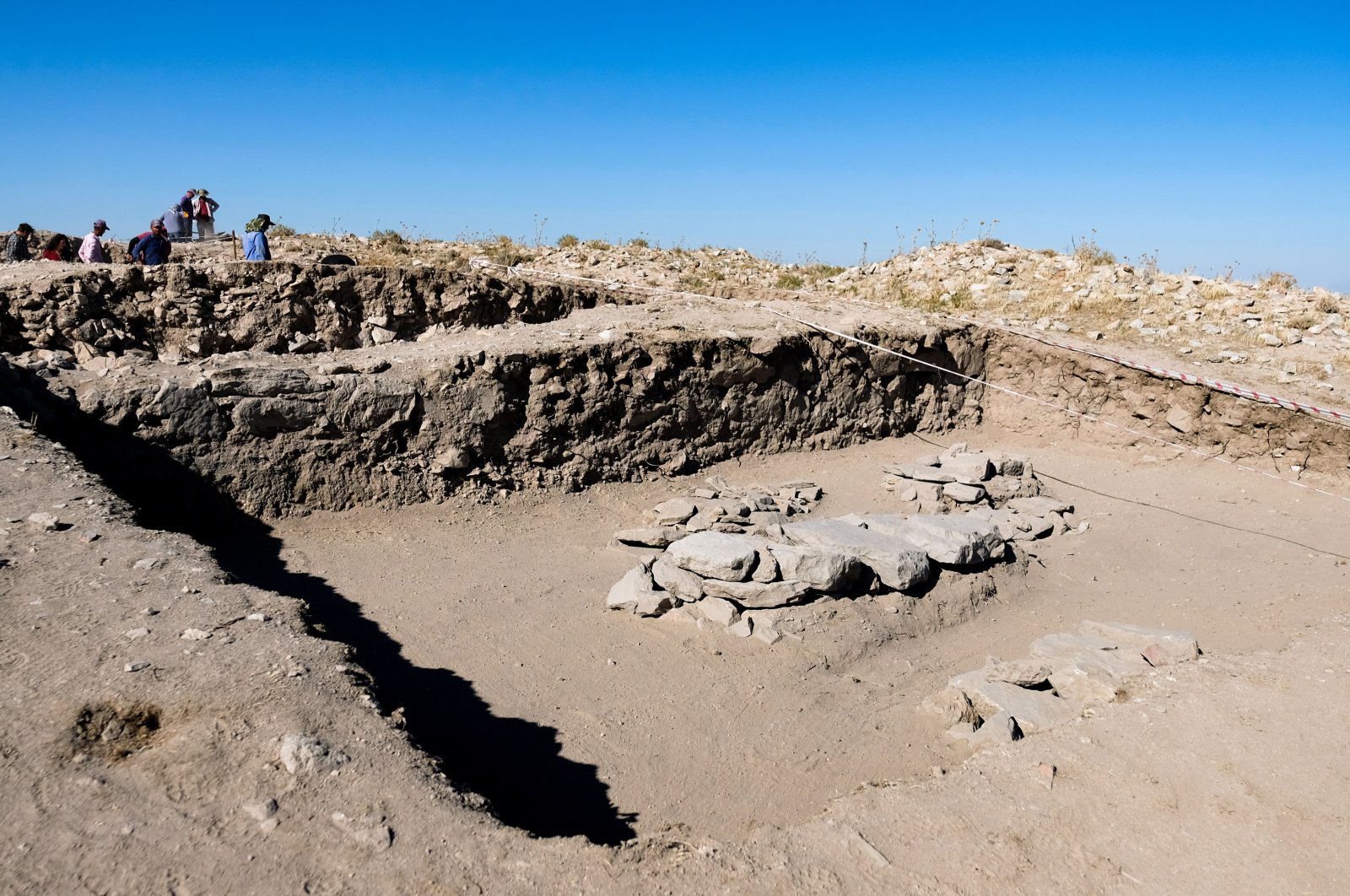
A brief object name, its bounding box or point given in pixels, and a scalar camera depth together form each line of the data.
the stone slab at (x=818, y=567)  6.67
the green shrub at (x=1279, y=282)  13.74
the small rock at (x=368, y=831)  3.10
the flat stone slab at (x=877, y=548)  6.99
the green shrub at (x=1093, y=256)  14.95
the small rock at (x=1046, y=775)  4.26
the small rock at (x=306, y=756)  3.40
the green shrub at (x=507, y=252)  14.73
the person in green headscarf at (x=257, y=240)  11.38
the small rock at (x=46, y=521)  5.22
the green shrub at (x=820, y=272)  16.95
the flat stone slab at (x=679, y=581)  6.74
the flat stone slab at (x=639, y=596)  6.68
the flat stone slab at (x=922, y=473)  9.82
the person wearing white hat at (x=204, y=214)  13.89
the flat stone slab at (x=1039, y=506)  9.35
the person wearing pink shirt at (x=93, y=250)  11.14
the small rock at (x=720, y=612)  6.55
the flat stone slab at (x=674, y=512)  8.52
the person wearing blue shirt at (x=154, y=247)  10.70
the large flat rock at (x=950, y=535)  7.42
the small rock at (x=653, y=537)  8.02
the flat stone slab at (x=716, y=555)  6.69
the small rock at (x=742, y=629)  6.44
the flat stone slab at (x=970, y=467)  9.88
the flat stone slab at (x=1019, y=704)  5.29
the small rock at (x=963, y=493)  9.45
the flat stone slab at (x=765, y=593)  6.62
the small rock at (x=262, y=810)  3.13
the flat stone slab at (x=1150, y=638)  6.14
